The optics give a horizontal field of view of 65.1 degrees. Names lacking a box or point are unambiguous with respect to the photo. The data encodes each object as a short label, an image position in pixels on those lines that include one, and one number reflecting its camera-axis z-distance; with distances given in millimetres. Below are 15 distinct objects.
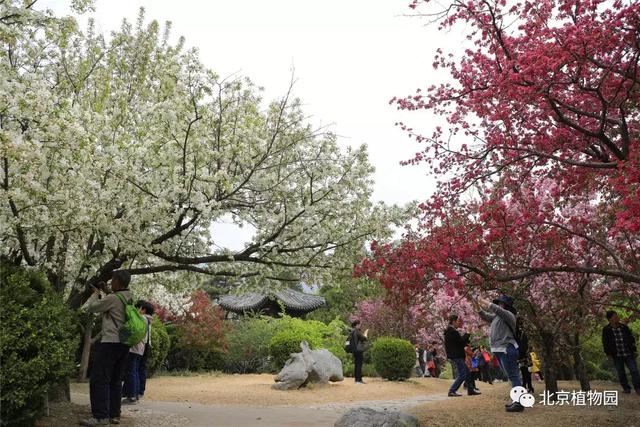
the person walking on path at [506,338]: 7195
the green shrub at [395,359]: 14953
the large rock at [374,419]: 5883
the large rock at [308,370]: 12430
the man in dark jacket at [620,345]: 9578
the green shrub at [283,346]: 16172
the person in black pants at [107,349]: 5910
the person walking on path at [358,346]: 14125
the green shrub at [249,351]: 20047
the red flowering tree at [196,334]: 18578
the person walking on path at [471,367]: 10914
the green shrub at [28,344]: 4707
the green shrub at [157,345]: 15219
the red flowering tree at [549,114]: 5531
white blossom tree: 5547
